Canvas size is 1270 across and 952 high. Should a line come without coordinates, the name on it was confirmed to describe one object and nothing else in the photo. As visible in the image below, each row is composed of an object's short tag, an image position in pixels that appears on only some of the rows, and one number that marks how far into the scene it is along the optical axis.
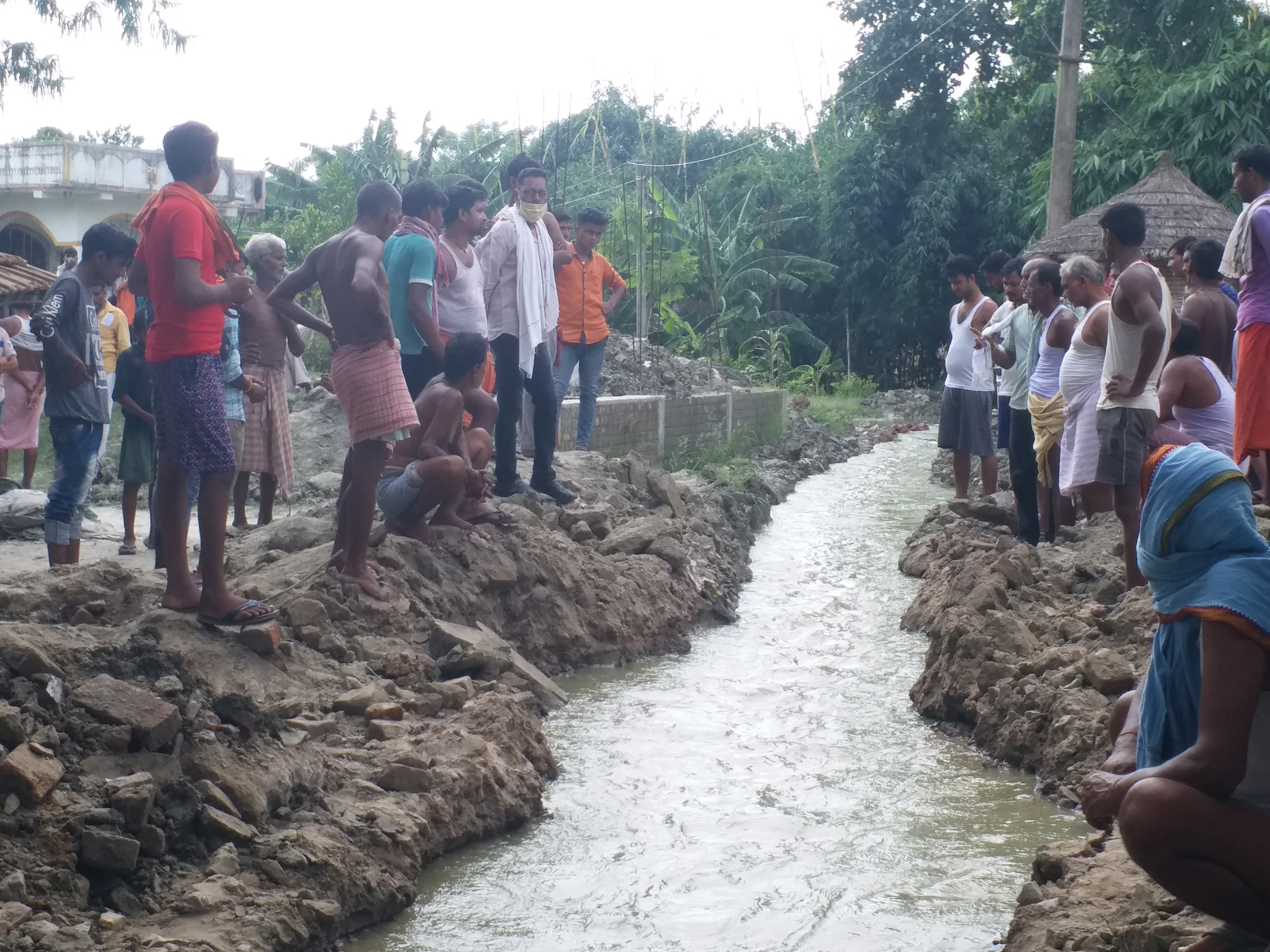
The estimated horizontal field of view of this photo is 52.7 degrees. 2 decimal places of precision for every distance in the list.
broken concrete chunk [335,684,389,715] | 4.73
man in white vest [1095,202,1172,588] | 5.83
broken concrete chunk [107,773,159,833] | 3.45
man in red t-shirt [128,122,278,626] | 4.60
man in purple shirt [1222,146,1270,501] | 6.08
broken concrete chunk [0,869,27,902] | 3.09
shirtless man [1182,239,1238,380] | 6.52
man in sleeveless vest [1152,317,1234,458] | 6.05
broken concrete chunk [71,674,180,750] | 3.73
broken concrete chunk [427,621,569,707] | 5.66
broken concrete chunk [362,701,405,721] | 4.72
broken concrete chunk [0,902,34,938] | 2.96
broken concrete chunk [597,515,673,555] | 7.78
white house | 22.91
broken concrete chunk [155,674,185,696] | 4.03
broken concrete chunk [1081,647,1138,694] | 4.83
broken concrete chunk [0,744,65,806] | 3.37
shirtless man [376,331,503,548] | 6.36
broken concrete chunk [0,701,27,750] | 3.51
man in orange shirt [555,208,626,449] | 9.62
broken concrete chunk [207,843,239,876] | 3.48
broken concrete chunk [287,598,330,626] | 5.25
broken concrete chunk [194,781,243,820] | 3.69
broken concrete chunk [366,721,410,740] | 4.60
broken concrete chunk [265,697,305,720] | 4.48
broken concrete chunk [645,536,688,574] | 7.81
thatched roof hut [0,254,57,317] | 14.61
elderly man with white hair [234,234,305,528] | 7.35
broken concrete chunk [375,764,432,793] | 4.23
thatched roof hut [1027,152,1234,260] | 14.73
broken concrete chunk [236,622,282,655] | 4.73
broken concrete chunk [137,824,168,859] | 3.45
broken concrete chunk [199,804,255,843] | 3.61
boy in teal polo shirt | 6.63
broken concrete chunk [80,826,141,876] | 3.33
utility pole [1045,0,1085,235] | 14.28
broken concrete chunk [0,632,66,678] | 3.83
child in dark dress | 7.40
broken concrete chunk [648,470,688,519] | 9.51
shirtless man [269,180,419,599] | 5.59
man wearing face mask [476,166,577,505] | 7.71
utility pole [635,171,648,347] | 15.89
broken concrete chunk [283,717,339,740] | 4.39
